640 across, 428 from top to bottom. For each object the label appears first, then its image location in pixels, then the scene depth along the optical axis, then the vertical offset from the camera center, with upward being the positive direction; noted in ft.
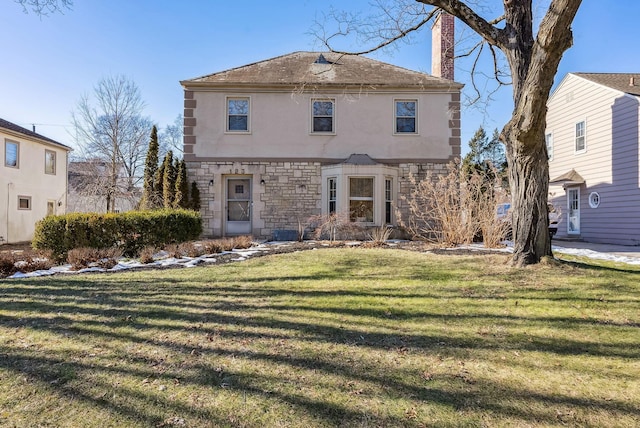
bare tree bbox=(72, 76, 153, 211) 67.72 +15.45
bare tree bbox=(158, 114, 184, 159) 100.48 +23.06
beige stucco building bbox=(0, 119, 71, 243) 52.60 +5.66
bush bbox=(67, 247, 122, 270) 21.16 -2.73
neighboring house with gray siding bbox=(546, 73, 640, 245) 36.32 +7.43
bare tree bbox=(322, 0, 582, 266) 15.78 +5.52
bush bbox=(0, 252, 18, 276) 20.10 -3.00
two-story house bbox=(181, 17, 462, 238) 40.19 +9.32
